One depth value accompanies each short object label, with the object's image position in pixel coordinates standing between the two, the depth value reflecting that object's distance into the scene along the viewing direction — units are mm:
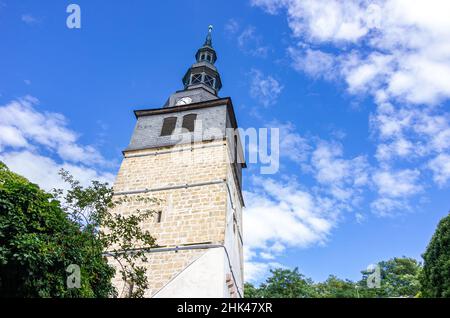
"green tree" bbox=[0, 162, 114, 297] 5637
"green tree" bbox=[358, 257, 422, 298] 24125
